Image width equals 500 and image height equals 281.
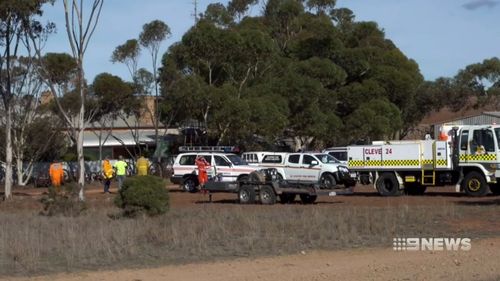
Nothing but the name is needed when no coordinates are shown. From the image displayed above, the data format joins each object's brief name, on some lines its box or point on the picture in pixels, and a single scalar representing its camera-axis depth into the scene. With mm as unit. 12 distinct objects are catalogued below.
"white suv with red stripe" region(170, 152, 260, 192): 35156
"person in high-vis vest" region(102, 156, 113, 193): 36844
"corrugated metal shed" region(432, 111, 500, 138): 63362
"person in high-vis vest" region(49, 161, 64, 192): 35750
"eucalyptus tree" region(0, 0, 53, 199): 32250
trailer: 27109
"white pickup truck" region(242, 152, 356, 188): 35812
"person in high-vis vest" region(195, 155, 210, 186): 33531
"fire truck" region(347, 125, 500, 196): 26438
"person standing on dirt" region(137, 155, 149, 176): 33125
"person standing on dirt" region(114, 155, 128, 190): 34625
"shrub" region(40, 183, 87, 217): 23094
